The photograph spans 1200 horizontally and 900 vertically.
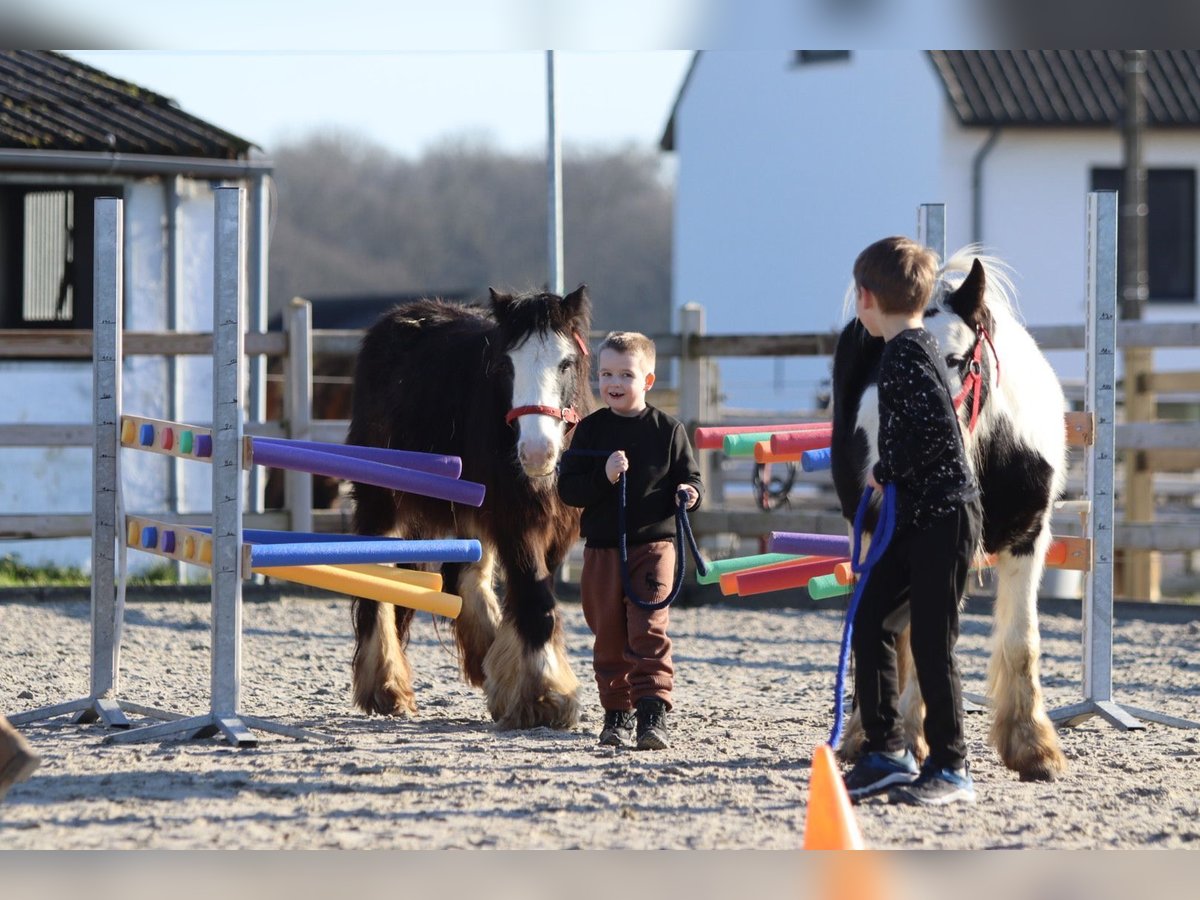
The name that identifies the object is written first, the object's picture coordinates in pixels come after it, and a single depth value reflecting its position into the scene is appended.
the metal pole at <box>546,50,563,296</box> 26.84
